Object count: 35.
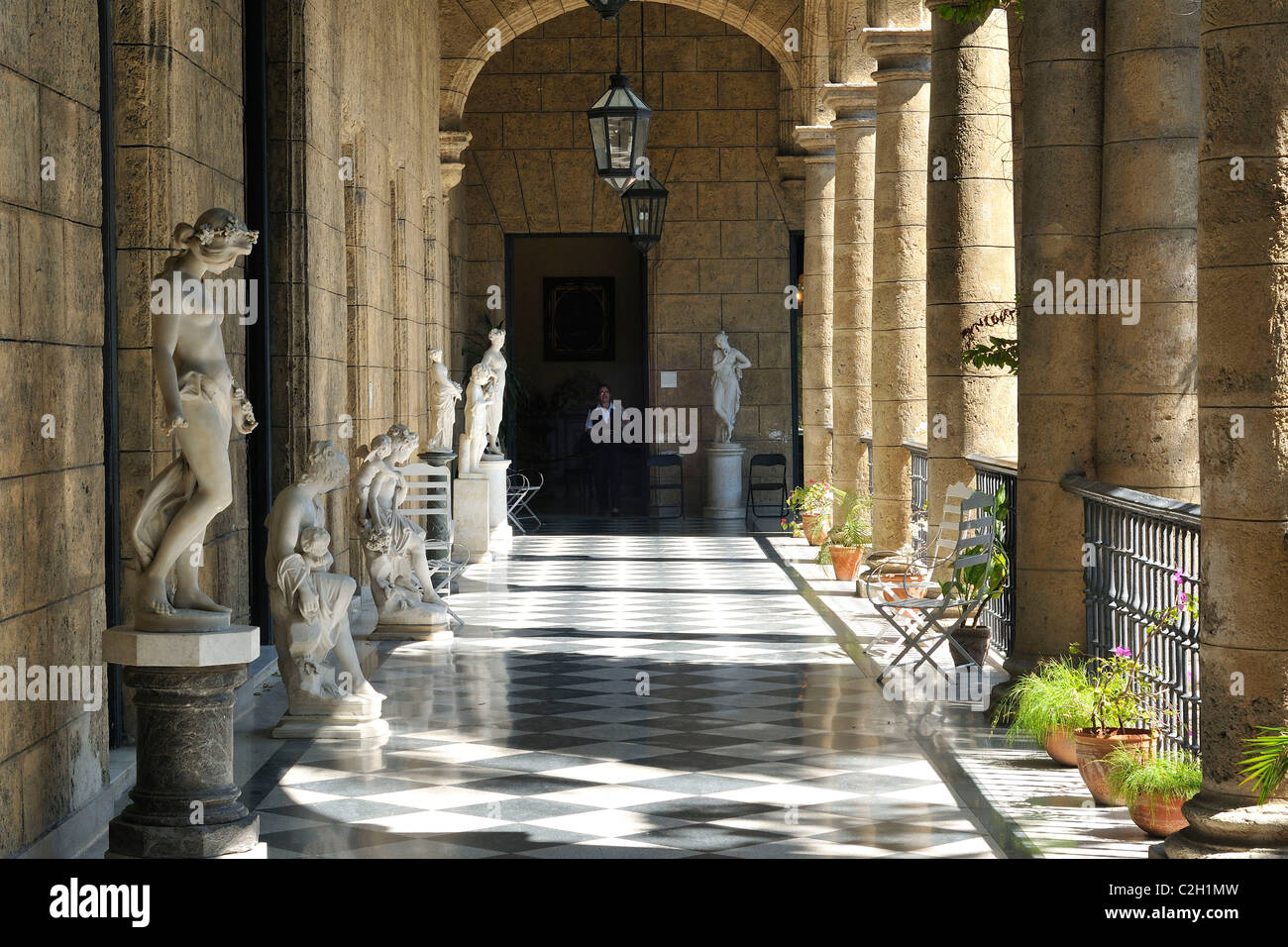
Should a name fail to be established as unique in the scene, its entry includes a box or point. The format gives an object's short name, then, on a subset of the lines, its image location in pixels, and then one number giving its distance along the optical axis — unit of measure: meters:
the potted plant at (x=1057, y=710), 13.41
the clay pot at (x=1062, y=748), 13.59
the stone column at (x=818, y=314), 34.87
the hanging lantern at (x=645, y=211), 31.52
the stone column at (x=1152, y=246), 14.45
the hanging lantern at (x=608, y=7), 19.61
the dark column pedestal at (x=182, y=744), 10.31
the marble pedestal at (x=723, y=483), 43.41
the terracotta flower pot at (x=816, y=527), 31.95
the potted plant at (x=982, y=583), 17.48
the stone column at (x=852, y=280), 29.16
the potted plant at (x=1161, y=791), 10.94
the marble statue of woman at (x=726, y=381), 42.66
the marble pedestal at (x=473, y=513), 32.53
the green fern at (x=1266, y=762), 9.29
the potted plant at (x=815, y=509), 32.09
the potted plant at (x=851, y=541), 27.53
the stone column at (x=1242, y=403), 9.59
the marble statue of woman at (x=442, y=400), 29.94
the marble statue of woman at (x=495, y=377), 33.43
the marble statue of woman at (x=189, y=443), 10.51
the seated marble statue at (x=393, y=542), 18.92
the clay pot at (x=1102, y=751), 12.02
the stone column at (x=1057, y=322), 15.06
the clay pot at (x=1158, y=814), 10.97
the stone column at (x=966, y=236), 18.77
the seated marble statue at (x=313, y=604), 14.26
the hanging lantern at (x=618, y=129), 24.56
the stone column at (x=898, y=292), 24.17
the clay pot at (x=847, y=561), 27.47
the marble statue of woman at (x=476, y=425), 33.12
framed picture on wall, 50.50
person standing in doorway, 46.09
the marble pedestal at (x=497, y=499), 34.44
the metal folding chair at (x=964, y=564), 17.08
